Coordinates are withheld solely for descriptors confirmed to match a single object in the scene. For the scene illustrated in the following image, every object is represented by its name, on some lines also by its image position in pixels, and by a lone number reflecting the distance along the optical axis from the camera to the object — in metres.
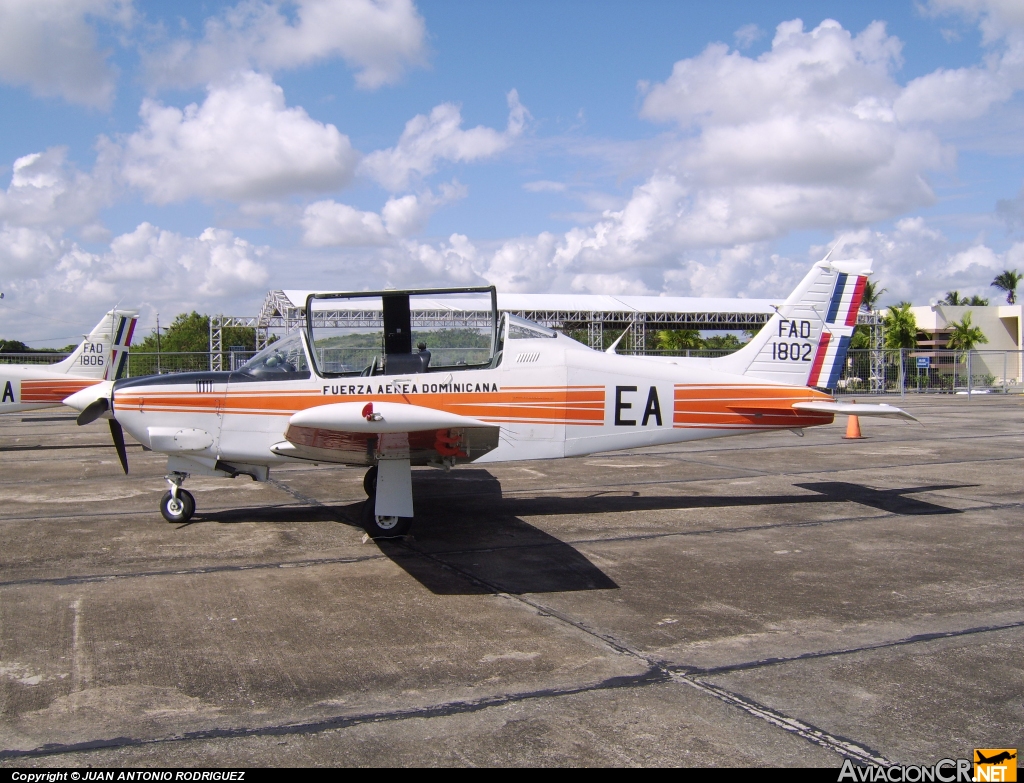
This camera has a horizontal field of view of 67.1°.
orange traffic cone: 17.11
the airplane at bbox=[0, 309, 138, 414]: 18.70
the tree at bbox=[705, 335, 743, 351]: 55.70
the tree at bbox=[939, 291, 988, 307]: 80.44
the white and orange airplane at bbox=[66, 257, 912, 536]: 7.86
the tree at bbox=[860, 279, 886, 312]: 66.43
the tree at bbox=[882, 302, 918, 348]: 61.44
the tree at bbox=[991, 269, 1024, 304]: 87.55
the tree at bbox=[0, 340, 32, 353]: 72.43
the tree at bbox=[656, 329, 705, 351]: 50.28
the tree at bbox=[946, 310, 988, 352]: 62.28
